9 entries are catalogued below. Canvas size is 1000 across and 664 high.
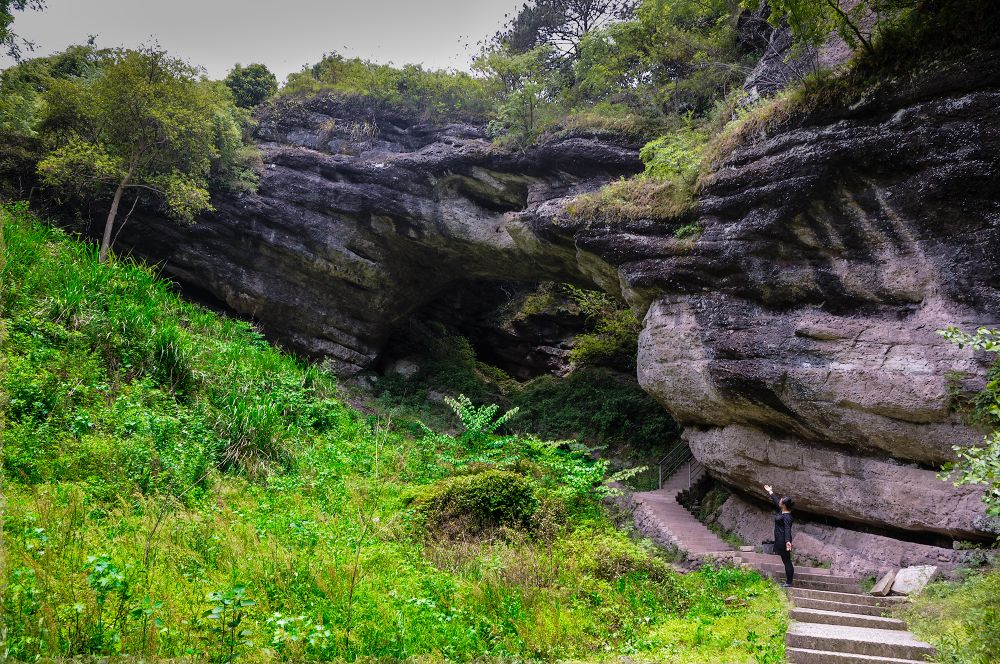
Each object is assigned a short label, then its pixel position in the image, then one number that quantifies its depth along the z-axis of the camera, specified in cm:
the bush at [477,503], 766
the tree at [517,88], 1645
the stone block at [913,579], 707
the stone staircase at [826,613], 488
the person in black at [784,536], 766
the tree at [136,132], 1420
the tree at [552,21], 2114
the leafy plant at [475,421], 1114
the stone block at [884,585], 742
